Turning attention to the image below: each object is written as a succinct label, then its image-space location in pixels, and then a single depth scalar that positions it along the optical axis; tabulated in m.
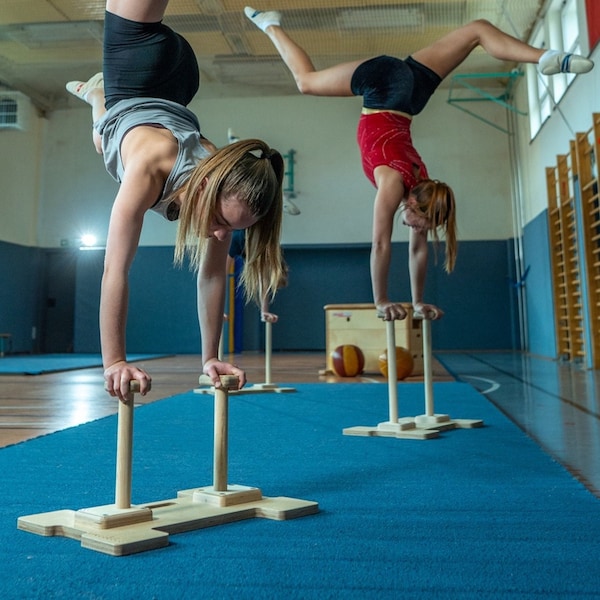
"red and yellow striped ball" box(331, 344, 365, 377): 5.04
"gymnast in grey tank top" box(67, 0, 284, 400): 1.27
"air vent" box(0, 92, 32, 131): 9.40
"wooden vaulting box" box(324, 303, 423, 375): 5.29
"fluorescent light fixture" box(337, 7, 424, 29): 7.30
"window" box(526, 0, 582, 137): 6.25
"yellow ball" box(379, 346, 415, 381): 4.68
